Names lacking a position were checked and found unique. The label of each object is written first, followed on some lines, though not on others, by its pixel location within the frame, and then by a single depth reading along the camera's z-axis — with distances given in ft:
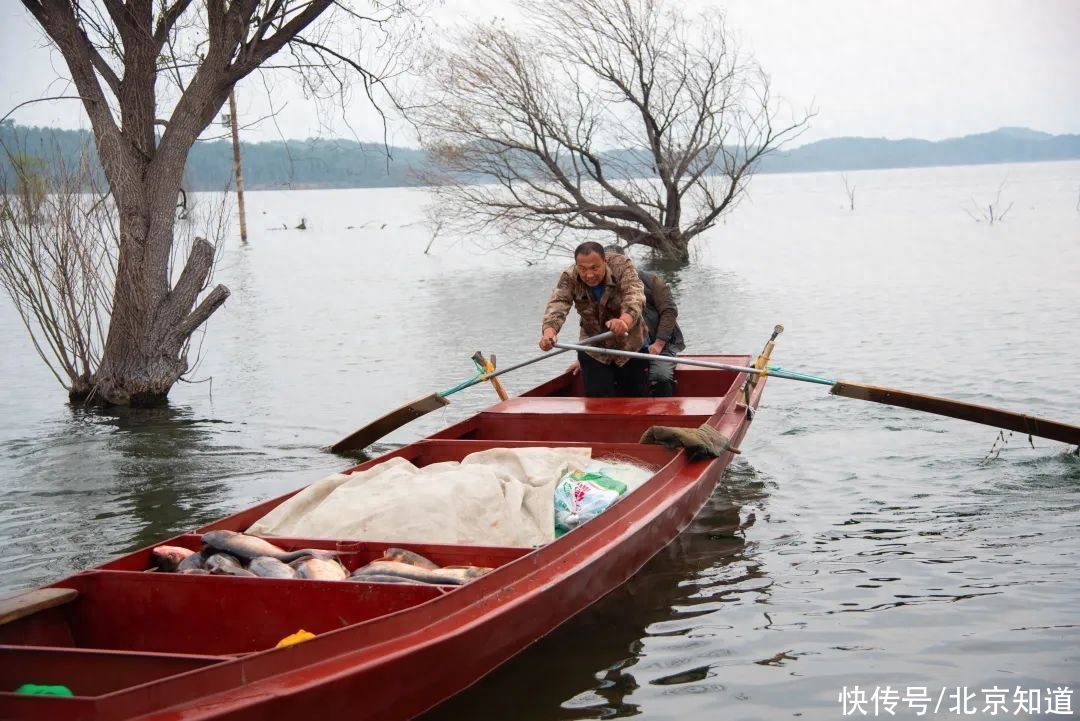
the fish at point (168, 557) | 16.71
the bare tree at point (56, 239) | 36.47
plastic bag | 19.43
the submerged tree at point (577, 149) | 86.69
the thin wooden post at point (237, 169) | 110.32
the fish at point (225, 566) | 16.27
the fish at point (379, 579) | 15.56
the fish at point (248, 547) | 16.76
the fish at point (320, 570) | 15.90
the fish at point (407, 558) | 16.60
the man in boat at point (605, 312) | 27.96
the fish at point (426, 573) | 15.70
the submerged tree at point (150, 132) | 37.73
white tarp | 18.26
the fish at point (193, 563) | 16.51
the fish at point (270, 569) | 16.03
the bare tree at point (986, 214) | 140.31
